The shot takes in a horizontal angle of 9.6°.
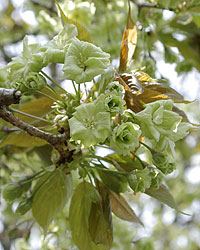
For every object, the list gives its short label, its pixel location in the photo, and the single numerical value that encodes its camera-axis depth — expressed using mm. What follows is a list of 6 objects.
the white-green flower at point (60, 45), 1074
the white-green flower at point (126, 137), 1042
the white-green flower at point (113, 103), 1047
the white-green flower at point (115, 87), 1060
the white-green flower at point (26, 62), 1080
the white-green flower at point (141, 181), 1095
